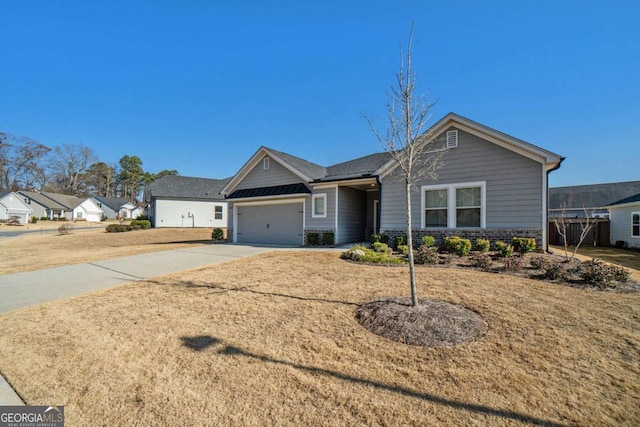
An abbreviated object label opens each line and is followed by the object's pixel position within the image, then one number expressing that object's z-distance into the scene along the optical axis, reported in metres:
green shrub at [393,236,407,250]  11.31
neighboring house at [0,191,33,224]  43.88
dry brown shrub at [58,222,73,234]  26.50
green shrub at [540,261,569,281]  6.52
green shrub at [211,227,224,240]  18.30
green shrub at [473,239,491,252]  9.92
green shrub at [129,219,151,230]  27.40
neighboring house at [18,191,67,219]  49.91
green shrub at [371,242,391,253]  10.49
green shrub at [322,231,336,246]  13.51
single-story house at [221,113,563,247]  9.97
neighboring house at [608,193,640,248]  15.52
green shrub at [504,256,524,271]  7.45
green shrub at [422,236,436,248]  10.81
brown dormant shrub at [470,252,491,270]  7.67
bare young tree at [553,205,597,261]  16.56
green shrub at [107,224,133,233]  26.09
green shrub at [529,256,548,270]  7.36
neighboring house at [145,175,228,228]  28.30
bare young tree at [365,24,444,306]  4.91
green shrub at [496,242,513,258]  8.98
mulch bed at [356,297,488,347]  3.90
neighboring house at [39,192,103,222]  52.91
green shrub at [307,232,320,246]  14.02
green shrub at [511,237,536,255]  9.41
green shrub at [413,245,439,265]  8.55
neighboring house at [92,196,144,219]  58.62
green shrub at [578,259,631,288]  6.09
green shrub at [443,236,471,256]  9.76
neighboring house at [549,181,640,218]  24.80
